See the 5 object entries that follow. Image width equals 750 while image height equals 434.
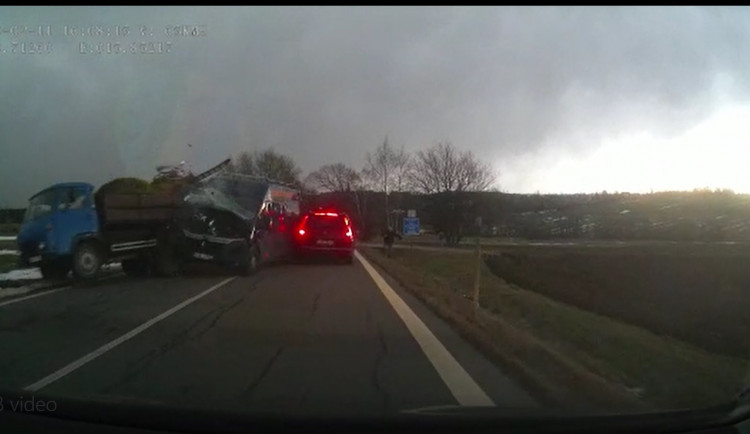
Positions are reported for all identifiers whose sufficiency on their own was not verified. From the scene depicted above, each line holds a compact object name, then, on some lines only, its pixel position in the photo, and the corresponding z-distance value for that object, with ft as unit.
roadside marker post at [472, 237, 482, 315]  40.91
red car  77.82
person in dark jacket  107.76
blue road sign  92.02
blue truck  52.80
